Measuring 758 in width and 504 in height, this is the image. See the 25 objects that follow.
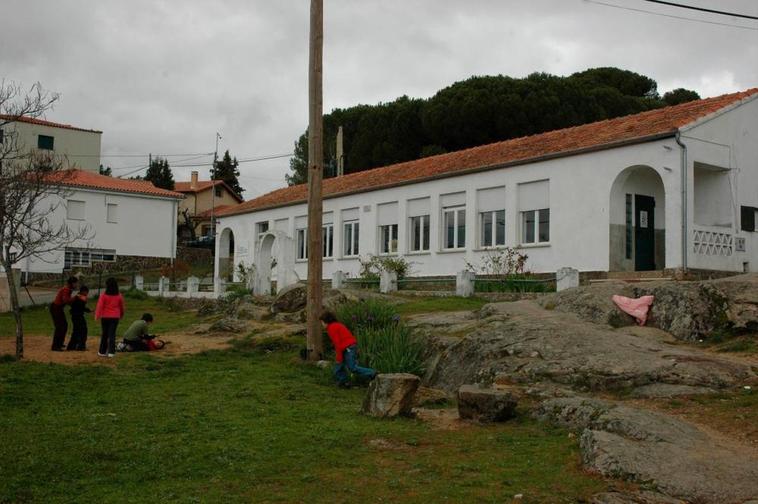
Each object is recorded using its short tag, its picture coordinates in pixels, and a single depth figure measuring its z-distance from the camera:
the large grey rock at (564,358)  10.34
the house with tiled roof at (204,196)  73.25
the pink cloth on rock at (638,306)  13.46
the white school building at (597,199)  21.47
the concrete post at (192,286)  29.92
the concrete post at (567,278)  19.75
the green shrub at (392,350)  12.98
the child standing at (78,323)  16.17
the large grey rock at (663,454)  6.58
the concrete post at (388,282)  23.92
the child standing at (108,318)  15.30
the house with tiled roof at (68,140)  52.31
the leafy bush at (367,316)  15.84
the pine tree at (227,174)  79.31
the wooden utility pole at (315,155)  14.48
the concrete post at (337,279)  25.81
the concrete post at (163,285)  32.44
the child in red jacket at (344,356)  12.37
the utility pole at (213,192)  64.68
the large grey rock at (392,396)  9.72
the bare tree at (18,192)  14.92
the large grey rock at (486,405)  9.28
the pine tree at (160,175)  75.69
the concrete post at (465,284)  21.75
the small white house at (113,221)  44.69
